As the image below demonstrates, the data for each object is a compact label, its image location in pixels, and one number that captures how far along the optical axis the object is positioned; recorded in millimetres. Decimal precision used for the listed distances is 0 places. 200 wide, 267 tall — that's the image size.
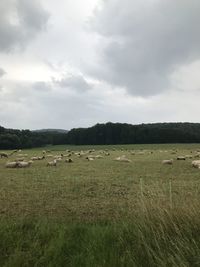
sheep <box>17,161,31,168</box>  13420
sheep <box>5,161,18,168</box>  13572
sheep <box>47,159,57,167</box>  14125
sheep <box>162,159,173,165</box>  14230
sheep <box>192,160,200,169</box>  12231
